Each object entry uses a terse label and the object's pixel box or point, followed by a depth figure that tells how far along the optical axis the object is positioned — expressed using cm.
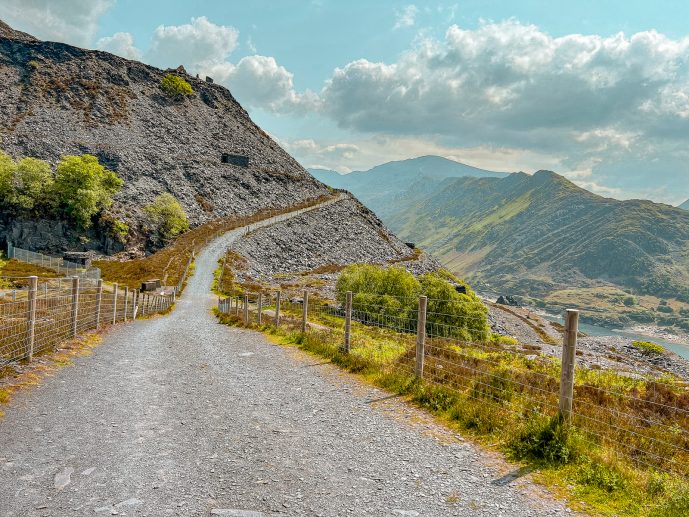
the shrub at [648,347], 8012
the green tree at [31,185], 7975
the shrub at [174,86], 14275
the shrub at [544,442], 718
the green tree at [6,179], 7894
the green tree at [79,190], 8175
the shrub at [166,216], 8919
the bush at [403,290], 5009
